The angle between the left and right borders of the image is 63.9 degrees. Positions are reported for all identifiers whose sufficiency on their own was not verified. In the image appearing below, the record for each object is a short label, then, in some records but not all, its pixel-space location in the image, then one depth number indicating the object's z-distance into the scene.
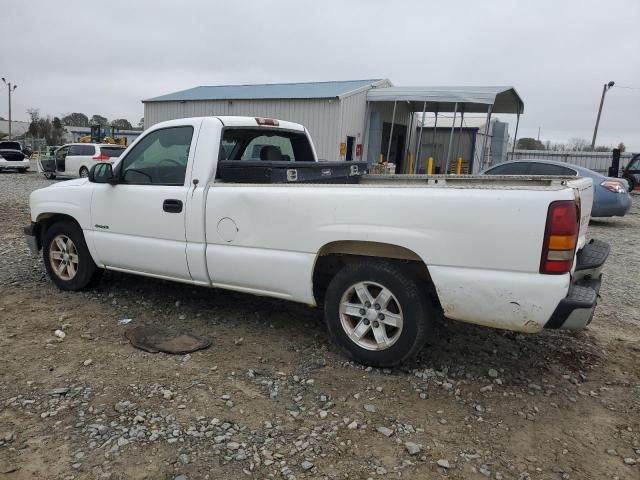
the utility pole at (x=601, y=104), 34.75
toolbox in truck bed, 4.09
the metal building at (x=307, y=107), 19.89
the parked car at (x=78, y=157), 21.02
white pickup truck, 3.10
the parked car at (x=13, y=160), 25.73
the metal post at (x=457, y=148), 25.28
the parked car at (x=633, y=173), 20.92
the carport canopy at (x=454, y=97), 17.72
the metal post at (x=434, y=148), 24.33
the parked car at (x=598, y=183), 11.10
